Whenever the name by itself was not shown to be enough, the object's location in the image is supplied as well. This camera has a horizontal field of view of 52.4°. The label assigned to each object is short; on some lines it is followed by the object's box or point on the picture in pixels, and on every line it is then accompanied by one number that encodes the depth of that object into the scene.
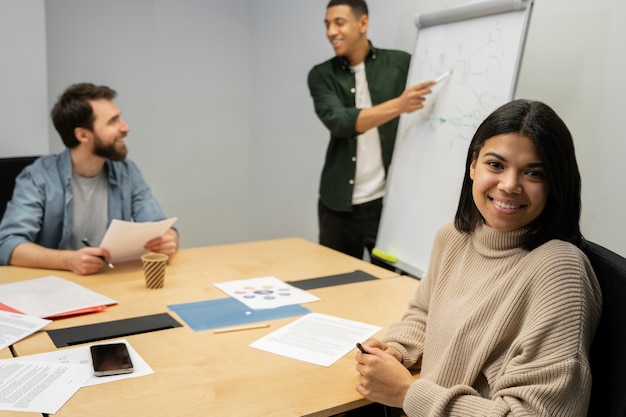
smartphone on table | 1.38
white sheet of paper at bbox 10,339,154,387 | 1.37
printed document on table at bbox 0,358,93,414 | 1.24
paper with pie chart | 1.89
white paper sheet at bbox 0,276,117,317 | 1.77
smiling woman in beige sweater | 1.09
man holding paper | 2.31
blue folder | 1.72
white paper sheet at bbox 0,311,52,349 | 1.55
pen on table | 1.66
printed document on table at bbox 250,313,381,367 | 1.53
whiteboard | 2.25
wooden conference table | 1.28
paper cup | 1.96
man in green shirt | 2.90
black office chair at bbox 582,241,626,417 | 1.06
